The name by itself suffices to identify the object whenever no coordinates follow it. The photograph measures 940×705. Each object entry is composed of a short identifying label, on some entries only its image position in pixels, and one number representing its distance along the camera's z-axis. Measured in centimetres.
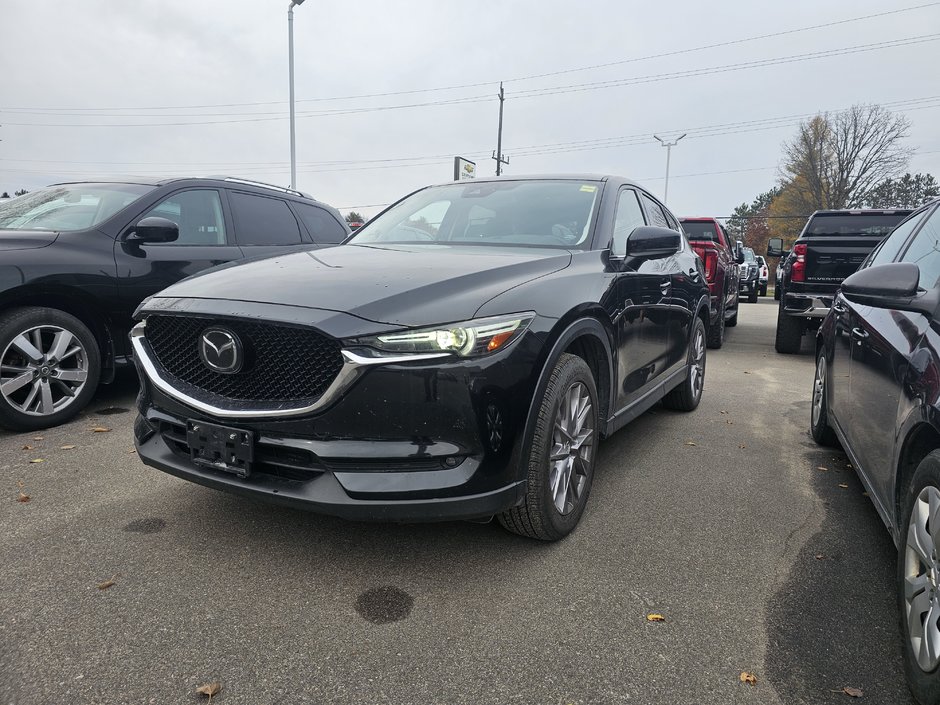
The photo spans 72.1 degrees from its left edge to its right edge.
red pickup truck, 846
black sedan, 178
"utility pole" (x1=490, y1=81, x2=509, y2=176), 3631
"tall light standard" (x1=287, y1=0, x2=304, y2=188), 1709
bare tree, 4475
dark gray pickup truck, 777
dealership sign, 2913
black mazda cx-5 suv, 216
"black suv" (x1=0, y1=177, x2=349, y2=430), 405
